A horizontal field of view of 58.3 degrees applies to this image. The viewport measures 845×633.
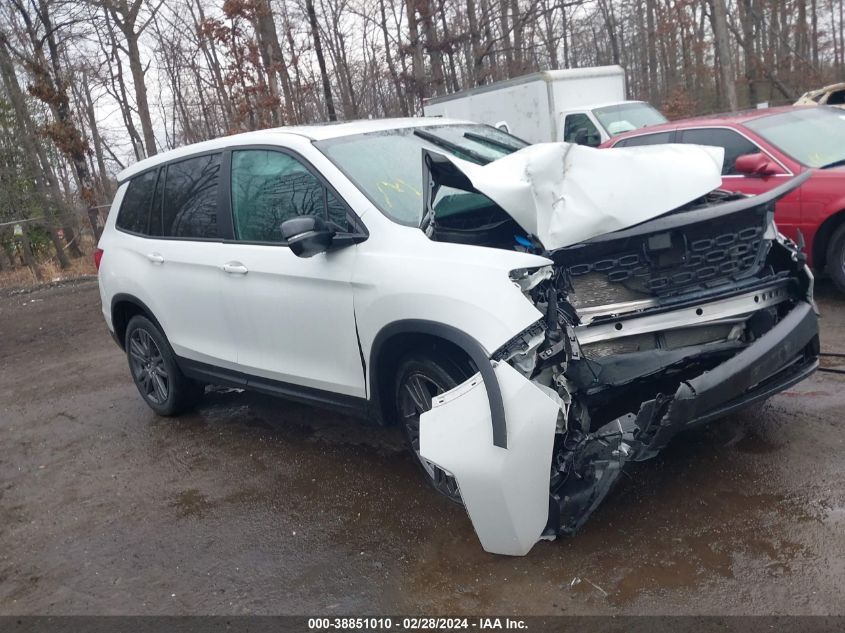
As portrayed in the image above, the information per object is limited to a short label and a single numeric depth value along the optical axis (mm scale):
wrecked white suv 3115
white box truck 13453
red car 6141
